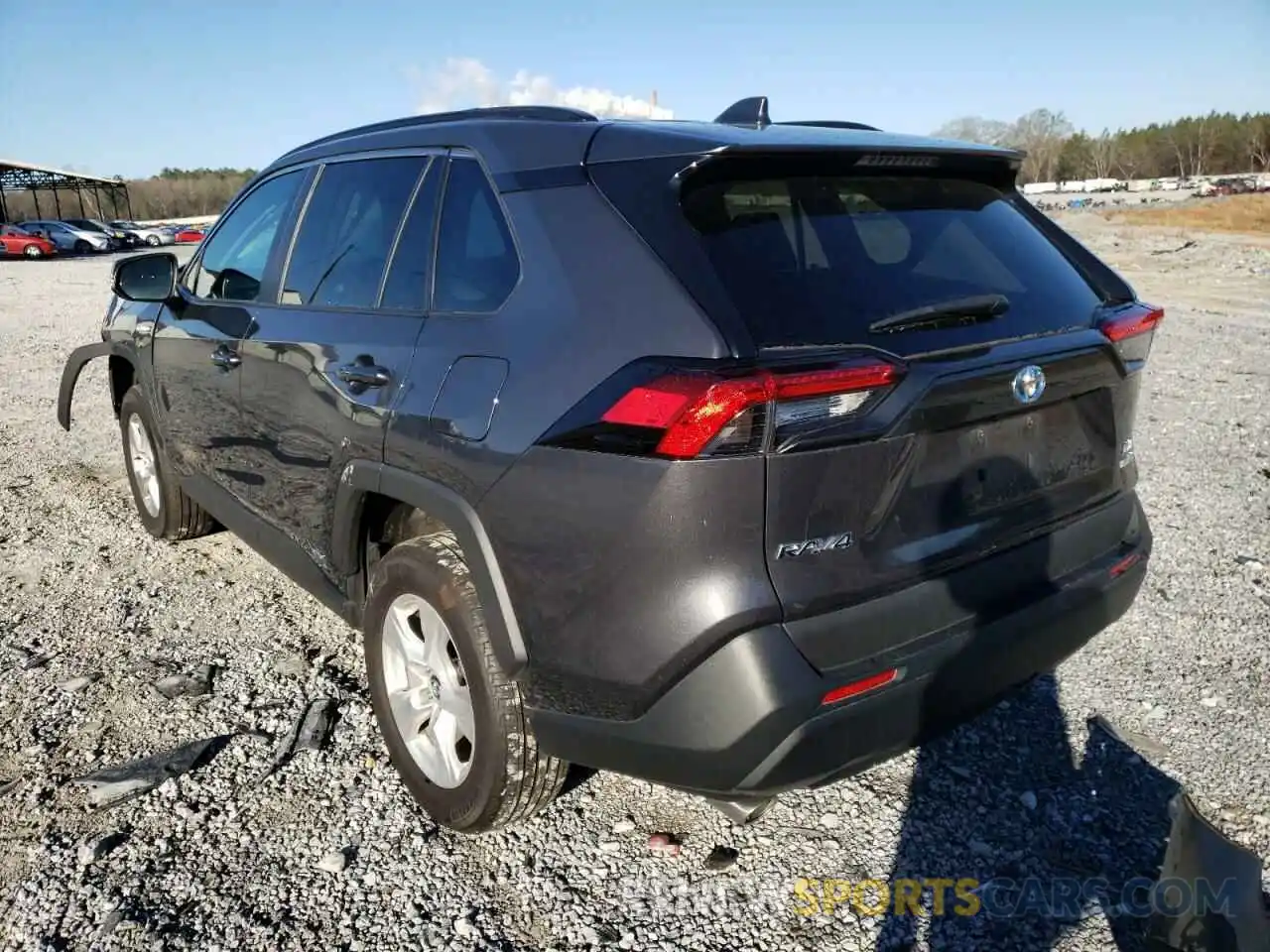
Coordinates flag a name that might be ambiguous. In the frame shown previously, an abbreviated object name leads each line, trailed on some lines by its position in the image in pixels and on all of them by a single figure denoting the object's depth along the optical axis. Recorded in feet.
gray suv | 6.15
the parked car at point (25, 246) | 114.21
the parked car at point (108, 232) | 131.75
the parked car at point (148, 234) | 141.79
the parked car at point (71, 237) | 121.60
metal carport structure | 167.32
